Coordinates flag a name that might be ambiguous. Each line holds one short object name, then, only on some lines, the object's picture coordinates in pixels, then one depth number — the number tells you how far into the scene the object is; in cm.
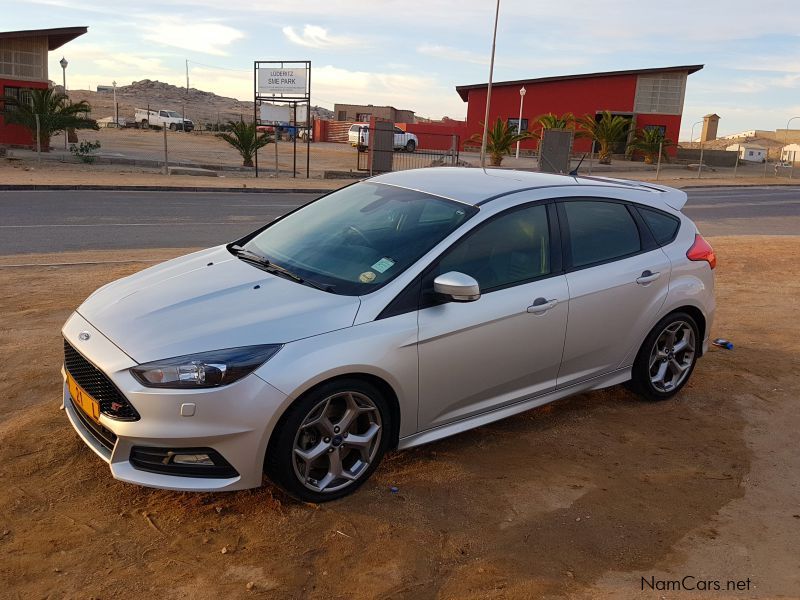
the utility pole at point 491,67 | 3135
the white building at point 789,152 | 5316
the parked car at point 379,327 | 323
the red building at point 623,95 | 4625
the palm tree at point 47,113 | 2639
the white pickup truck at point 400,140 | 4395
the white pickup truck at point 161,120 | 6125
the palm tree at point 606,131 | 3894
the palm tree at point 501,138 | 3297
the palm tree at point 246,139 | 2858
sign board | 2855
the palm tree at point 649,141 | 3928
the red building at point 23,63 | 2838
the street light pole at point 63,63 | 3853
